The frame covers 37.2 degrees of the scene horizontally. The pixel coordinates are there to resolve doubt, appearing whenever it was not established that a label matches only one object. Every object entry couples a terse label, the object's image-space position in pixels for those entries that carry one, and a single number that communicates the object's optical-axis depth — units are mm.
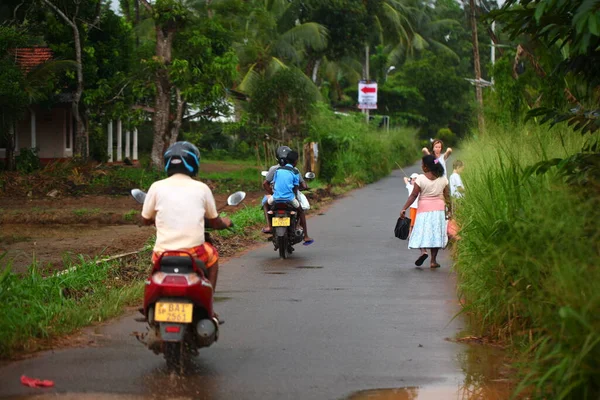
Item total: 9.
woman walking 13016
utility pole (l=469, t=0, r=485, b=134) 33188
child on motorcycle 14047
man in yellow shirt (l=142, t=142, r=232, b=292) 6988
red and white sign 43438
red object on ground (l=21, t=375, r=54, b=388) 6492
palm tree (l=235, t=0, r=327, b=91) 42500
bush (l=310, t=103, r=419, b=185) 32281
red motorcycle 6598
